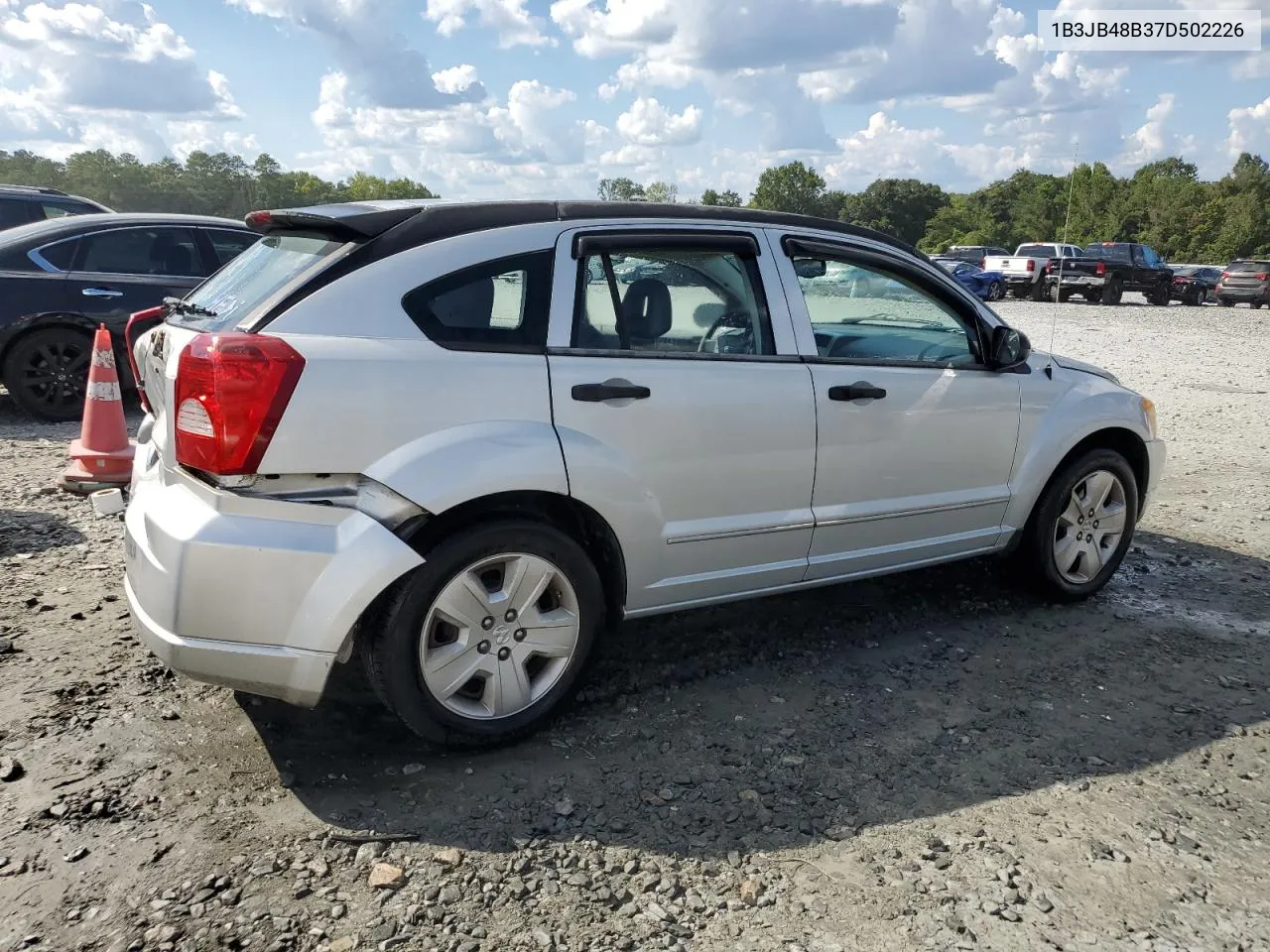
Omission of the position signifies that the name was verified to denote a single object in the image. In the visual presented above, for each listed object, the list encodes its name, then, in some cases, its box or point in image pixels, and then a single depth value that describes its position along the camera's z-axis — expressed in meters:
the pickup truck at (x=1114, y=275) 30.67
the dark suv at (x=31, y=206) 11.03
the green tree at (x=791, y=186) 117.00
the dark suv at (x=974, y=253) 39.03
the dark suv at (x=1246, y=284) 32.81
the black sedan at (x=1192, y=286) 34.56
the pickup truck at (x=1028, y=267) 31.95
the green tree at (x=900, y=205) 112.12
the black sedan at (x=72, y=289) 8.10
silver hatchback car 2.95
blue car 31.45
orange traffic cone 6.09
